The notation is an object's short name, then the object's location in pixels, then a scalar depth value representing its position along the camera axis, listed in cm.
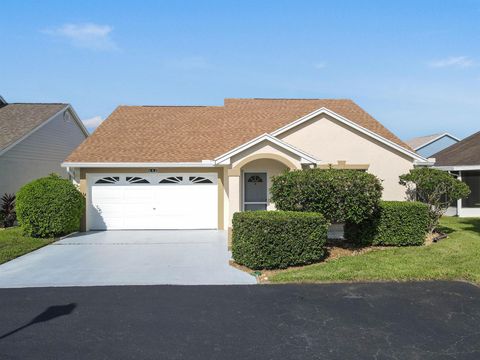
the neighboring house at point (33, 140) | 1894
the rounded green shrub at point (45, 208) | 1381
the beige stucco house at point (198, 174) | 1594
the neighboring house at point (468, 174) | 1992
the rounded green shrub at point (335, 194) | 1070
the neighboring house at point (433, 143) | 3306
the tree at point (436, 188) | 1328
